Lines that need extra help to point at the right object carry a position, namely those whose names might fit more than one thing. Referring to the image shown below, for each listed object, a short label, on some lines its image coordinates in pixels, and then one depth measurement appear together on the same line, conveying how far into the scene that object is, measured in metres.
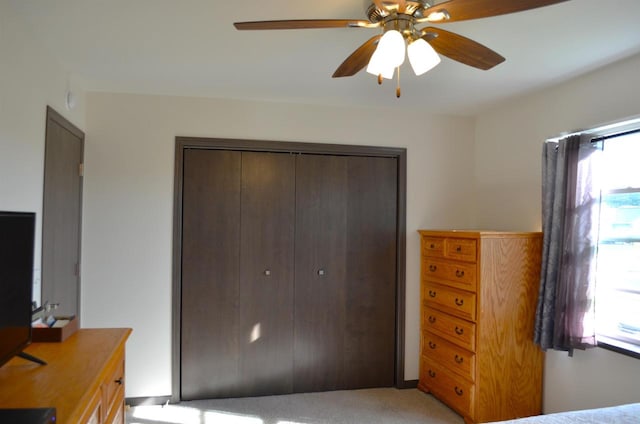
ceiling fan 1.34
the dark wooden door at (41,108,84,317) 2.32
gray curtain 2.48
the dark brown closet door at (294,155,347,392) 3.29
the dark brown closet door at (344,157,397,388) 3.39
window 2.37
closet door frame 3.09
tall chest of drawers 2.75
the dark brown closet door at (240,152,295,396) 3.20
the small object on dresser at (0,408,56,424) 1.02
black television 1.29
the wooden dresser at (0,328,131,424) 1.16
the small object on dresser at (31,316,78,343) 1.67
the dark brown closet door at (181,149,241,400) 3.12
